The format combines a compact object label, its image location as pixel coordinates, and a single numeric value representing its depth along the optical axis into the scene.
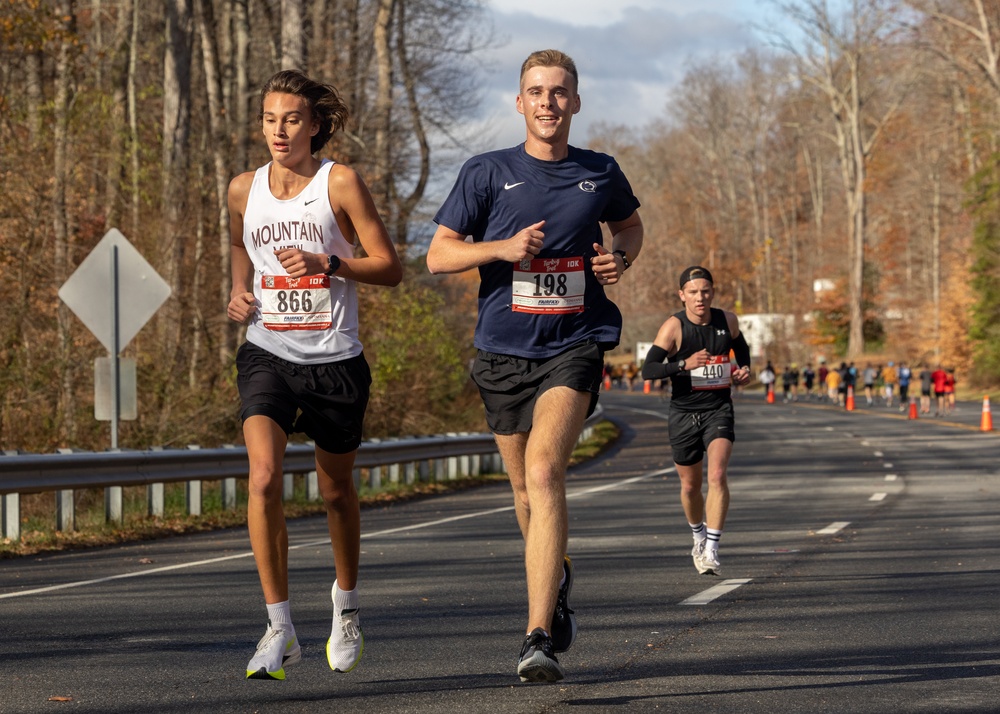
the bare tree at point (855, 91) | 70.81
